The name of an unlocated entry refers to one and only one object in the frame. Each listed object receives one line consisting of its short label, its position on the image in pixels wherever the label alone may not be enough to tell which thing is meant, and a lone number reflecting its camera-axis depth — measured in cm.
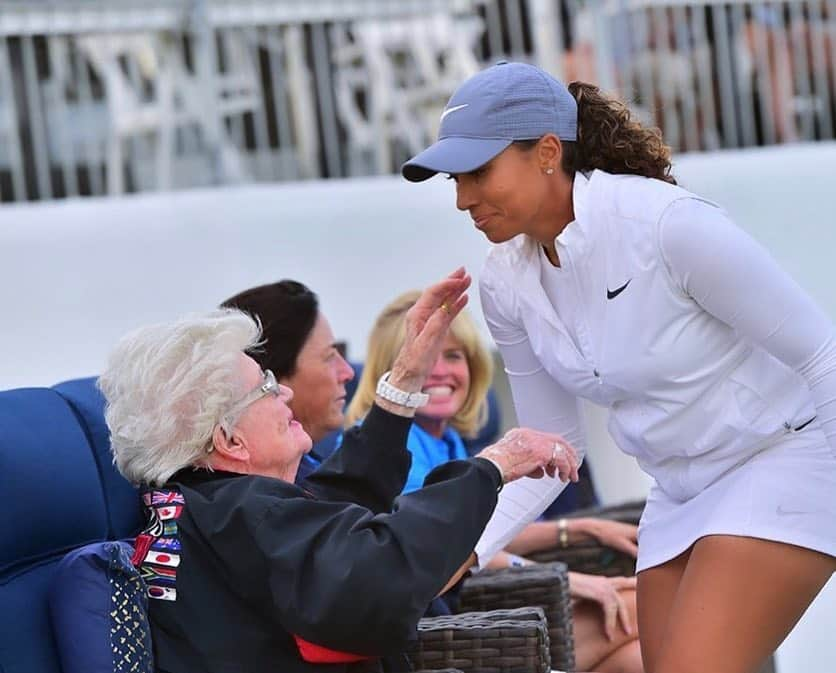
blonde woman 706
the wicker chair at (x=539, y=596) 632
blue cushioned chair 466
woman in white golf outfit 479
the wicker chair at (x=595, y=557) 763
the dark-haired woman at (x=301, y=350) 604
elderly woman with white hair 435
